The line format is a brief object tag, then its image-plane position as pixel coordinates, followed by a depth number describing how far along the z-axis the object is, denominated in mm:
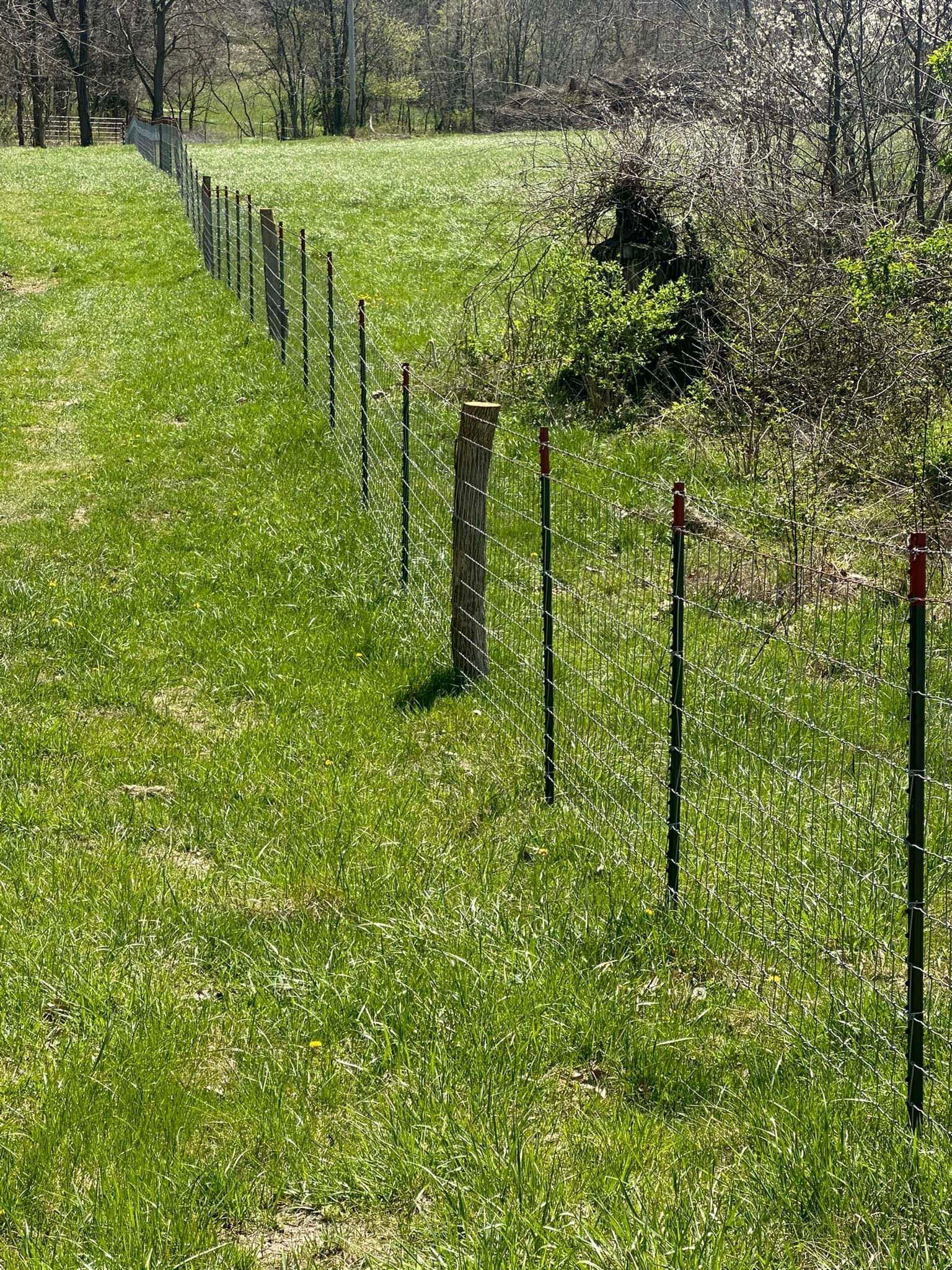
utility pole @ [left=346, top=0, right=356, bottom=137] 64562
